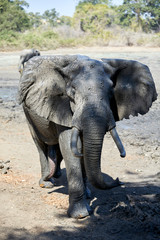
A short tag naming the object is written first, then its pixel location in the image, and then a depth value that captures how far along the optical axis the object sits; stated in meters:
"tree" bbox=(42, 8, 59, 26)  71.18
